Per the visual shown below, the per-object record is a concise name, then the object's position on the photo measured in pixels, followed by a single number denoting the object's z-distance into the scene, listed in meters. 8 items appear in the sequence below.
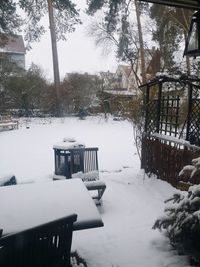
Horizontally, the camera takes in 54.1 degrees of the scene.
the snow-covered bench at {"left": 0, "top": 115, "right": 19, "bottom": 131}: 10.46
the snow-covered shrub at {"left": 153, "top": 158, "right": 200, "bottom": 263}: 2.05
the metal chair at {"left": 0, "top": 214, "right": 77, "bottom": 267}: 1.37
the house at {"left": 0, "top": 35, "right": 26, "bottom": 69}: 23.05
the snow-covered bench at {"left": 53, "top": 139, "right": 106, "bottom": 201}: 3.97
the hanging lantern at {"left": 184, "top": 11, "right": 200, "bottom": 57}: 2.49
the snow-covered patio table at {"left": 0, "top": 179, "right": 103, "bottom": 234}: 1.71
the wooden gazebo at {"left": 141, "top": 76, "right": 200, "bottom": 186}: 3.74
